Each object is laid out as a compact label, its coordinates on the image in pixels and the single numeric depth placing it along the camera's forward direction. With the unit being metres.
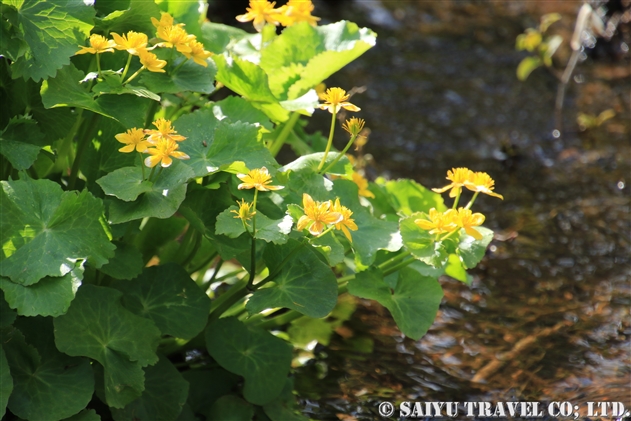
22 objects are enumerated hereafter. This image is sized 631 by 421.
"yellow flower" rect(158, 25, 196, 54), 3.58
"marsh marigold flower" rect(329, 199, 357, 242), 3.55
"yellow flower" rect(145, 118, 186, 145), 3.55
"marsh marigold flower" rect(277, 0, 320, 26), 3.73
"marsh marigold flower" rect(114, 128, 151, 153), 3.55
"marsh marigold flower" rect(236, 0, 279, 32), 3.71
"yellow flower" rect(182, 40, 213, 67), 3.60
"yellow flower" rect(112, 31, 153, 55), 3.56
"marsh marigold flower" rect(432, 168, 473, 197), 3.59
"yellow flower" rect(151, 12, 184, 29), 3.61
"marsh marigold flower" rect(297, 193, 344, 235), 3.54
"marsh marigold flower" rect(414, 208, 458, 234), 3.58
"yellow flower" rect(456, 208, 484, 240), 3.58
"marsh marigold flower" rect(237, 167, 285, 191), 3.55
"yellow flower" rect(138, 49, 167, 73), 3.57
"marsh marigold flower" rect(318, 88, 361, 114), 3.60
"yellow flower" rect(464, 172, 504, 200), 3.59
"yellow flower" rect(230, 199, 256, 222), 3.55
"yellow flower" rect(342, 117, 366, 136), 3.57
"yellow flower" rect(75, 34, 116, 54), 3.56
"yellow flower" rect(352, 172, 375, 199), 3.77
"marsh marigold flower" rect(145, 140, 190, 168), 3.54
